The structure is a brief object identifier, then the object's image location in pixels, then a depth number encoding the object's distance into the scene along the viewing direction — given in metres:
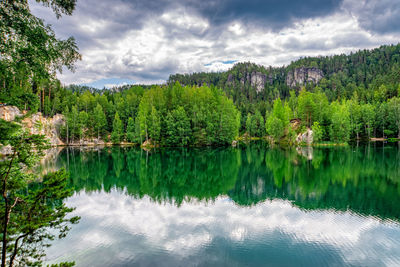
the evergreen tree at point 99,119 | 80.44
